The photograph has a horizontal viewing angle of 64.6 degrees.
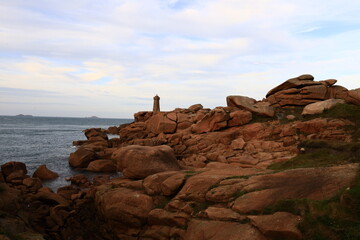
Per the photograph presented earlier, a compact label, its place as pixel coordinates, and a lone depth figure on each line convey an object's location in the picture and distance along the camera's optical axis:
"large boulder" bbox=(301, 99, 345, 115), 30.42
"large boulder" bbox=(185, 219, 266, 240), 11.62
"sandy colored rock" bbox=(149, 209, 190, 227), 14.31
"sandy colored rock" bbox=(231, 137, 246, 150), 29.79
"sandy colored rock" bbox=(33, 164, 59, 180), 28.84
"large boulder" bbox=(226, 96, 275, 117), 32.78
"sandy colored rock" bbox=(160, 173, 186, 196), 16.36
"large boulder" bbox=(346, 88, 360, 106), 29.89
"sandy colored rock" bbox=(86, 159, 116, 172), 32.19
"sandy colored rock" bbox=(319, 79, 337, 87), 33.81
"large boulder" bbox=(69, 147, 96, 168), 33.81
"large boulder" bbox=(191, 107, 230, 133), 33.06
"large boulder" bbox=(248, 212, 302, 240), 11.03
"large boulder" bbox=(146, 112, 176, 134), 38.03
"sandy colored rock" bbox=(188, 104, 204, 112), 42.69
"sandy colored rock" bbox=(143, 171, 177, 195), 16.92
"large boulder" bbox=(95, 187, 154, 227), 15.92
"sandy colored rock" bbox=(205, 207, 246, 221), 12.66
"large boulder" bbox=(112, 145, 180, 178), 20.34
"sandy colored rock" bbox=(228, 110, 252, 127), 32.72
